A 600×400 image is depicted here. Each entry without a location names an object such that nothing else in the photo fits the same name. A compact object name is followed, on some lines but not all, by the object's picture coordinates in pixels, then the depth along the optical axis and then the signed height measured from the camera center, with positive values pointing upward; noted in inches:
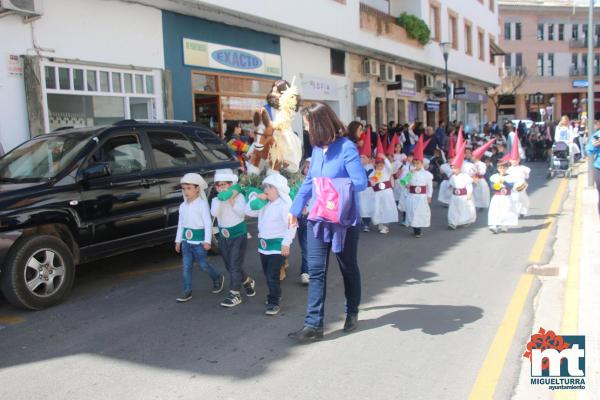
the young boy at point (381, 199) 387.9 -35.5
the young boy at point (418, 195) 370.3 -33.5
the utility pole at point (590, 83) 548.2 +51.8
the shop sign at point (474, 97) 1288.6 +103.3
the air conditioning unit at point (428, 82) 1093.1 +115.8
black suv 216.7 -16.1
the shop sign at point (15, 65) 385.7 +64.0
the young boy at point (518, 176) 388.8 -24.7
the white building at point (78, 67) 390.3 +68.1
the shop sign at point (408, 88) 962.1 +94.3
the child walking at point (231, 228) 221.8 -29.5
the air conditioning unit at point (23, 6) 363.3 +97.9
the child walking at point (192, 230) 229.0 -29.9
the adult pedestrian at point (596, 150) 333.6 -8.1
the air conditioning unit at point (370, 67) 842.8 +114.6
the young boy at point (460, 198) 388.8 -37.6
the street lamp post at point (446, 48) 906.1 +146.4
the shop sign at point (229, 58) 533.3 +92.8
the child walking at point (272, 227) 214.2 -28.0
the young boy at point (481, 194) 475.0 -43.3
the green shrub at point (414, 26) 890.7 +181.7
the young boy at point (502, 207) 372.2 -42.7
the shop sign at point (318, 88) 696.4 +74.0
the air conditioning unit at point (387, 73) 887.7 +109.9
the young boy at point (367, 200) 392.1 -36.5
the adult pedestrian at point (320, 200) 177.2 -16.8
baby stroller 693.9 -28.3
